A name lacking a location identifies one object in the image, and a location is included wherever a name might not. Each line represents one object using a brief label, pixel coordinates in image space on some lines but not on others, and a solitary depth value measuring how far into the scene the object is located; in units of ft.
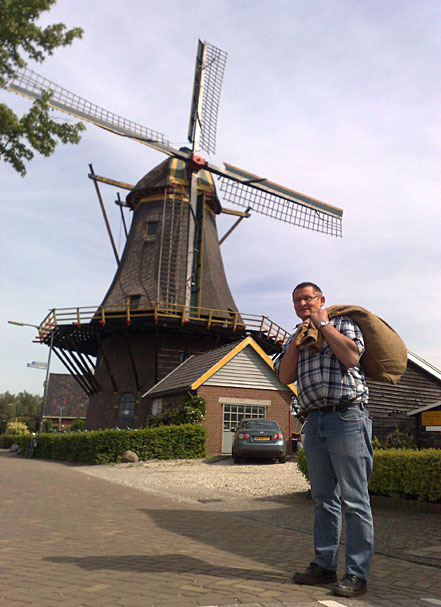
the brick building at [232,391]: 67.51
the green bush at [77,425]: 151.84
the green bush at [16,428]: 159.06
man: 11.46
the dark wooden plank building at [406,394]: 58.59
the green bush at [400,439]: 46.37
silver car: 53.52
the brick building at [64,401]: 194.70
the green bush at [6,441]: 129.01
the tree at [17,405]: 302.37
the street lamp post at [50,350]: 93.08
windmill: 84.33
